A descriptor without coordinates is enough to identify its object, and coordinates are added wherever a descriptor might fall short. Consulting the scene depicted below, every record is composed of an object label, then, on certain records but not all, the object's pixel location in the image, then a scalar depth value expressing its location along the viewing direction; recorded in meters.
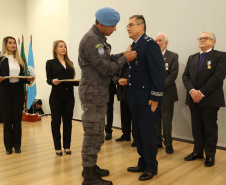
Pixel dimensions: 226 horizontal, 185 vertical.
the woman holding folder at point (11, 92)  3.22
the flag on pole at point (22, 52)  4.99
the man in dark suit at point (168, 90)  3.37
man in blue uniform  2.29
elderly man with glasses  2.81
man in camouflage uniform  2.06
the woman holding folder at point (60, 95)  3.14
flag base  5.62
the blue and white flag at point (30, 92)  5.41
